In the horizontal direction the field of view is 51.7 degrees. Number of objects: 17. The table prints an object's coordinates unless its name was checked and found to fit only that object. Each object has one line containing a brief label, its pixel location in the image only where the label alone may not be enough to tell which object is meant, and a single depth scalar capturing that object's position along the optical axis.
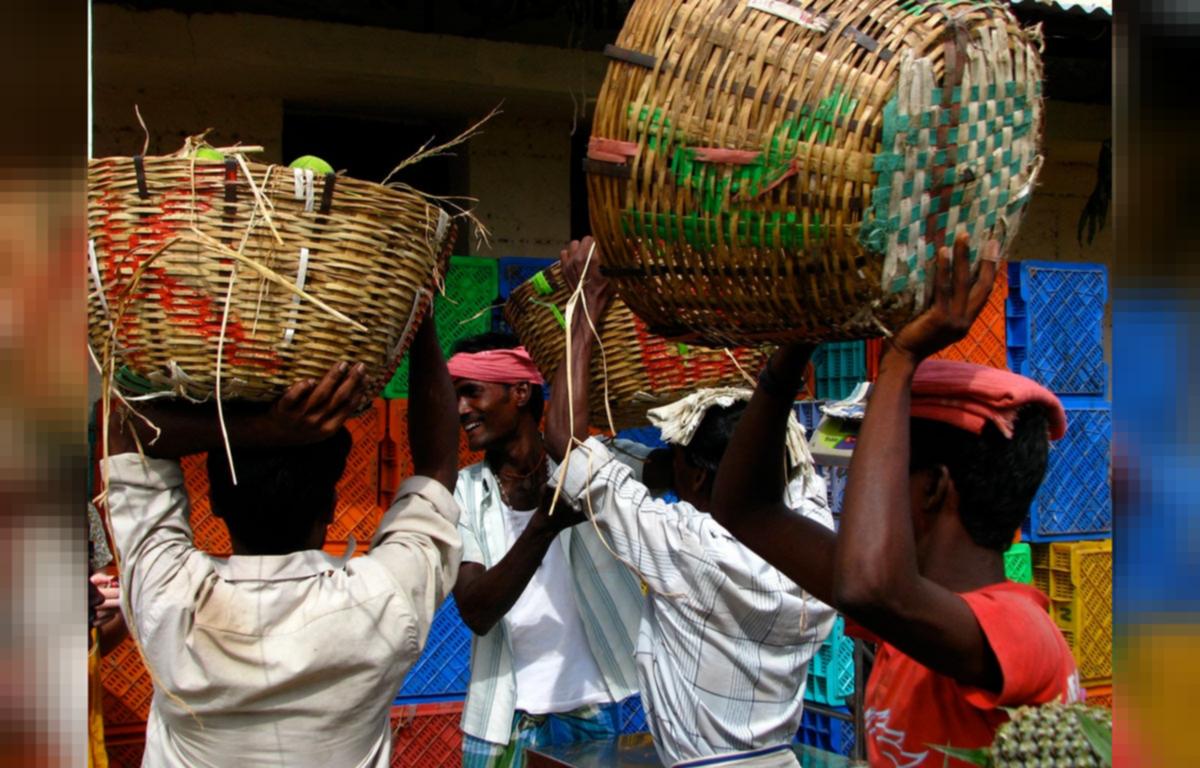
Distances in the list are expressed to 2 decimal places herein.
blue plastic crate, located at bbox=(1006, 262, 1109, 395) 5.64
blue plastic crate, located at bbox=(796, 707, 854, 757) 5.04
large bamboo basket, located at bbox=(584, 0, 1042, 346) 1.58
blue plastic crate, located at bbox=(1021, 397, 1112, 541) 5.67
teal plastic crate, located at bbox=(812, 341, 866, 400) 5.18
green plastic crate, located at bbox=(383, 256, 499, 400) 5.25
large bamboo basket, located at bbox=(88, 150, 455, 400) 1.96
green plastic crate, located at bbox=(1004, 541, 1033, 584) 5.64
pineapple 1.42
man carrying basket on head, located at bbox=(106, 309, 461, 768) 2.11
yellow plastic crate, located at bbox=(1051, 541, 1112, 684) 5.68
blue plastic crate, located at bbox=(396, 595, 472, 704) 5.18
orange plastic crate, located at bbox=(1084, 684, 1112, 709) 6.02
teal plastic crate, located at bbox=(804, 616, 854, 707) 5.03
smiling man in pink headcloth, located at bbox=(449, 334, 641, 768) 3.65
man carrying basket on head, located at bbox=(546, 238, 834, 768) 2.96
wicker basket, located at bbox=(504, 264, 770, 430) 3.29
